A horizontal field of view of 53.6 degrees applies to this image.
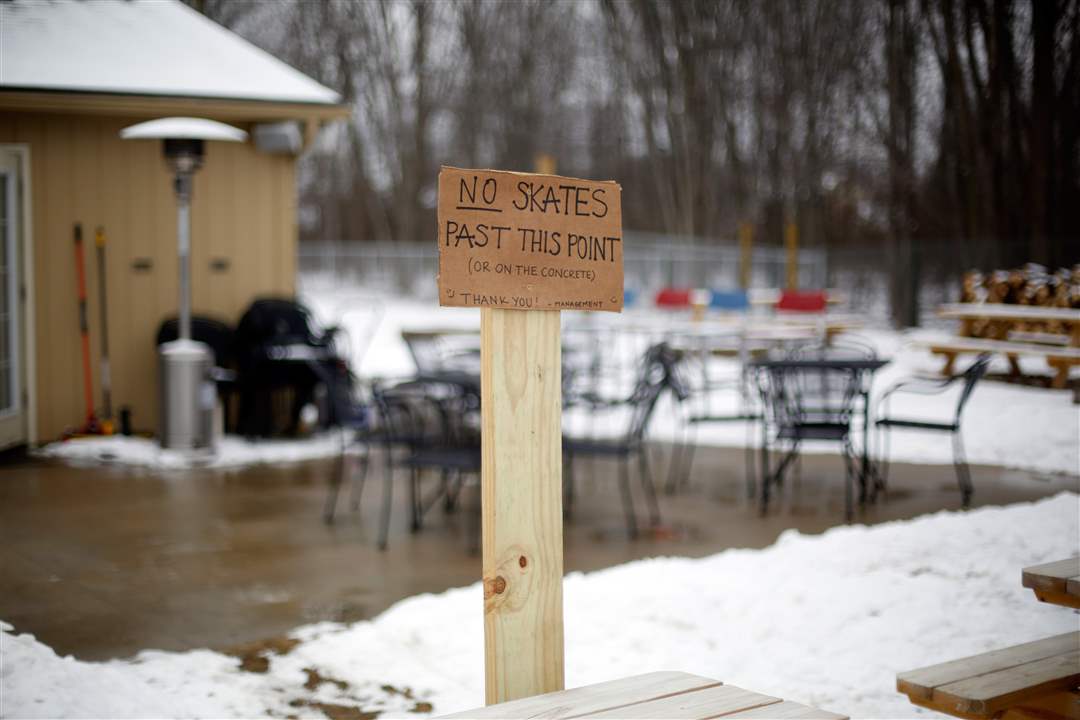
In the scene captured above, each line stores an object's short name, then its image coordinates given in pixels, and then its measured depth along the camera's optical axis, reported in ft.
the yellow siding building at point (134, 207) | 28.76
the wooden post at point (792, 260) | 58.18
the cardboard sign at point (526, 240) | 7.69
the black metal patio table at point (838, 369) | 20.57
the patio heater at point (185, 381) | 28.04
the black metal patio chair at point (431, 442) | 19.19
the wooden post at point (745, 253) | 59.82
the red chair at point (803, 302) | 50.26
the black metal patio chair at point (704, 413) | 24.39
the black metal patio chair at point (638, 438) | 19.94
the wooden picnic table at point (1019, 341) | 19.36
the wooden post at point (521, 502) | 7.78
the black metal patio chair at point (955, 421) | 20.95
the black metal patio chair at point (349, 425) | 21.74
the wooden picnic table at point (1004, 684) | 8.76
